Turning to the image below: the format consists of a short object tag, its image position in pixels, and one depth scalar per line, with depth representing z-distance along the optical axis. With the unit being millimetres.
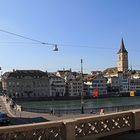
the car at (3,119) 12717
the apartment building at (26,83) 71005
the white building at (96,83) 76662
